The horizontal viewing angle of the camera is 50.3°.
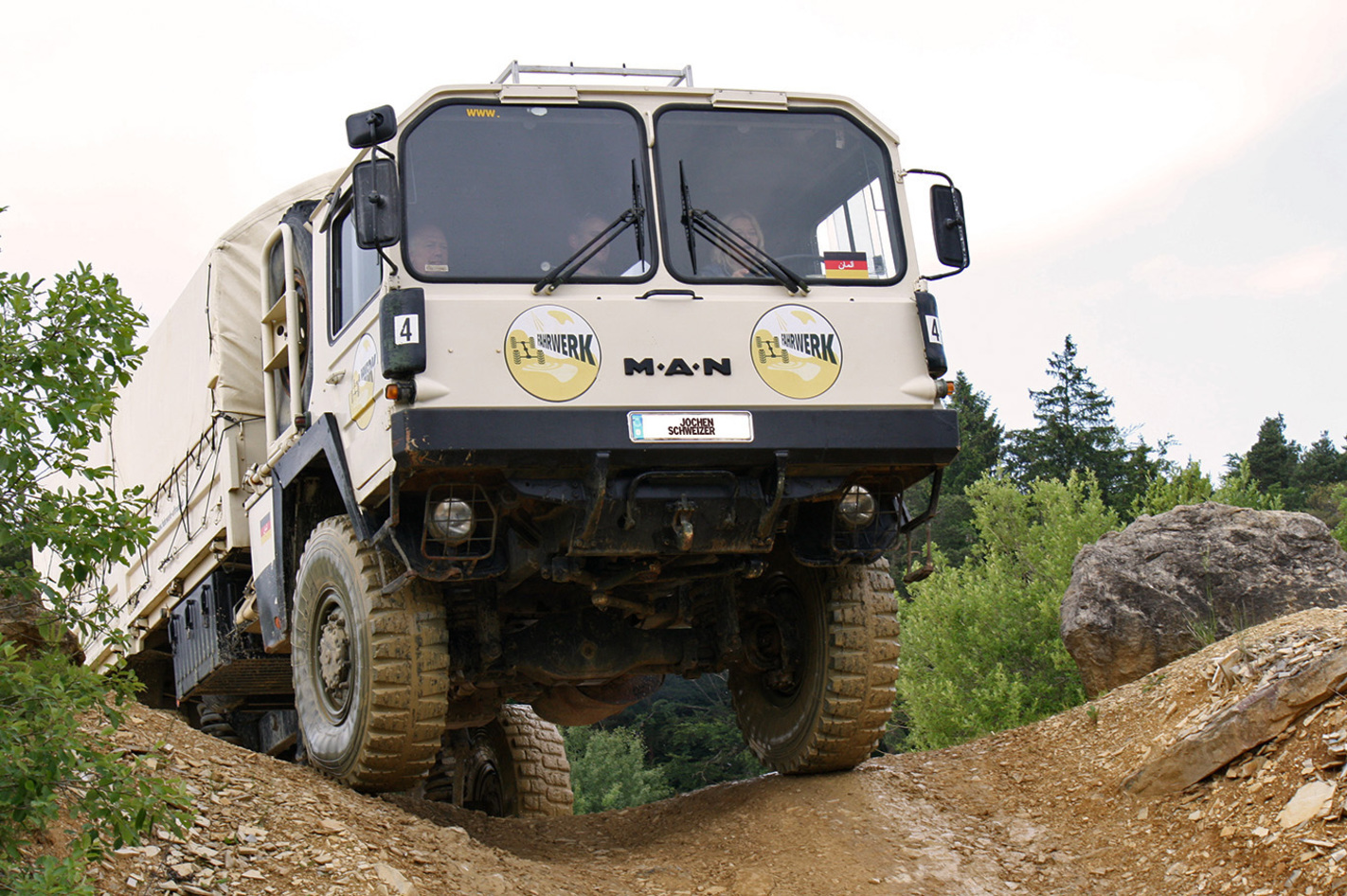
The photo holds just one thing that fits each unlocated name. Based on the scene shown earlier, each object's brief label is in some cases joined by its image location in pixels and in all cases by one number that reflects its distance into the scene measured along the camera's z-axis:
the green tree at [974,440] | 45.84
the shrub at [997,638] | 20.62
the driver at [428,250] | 6.27
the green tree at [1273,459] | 45.84
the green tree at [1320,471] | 45.91
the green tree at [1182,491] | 22.47
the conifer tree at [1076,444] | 41.88
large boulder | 10.37
